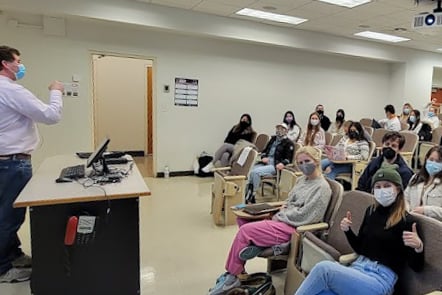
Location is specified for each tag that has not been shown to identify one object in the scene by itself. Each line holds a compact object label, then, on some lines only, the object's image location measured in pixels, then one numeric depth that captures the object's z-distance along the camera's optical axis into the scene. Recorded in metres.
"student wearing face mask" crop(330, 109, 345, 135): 7.12
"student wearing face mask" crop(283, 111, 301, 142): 5.50
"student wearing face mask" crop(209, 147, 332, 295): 2.21
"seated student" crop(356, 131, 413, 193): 2.93
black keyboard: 2.33
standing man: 2.29
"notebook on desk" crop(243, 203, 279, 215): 2.52
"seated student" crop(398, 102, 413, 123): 7.58
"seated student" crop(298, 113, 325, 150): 5.13
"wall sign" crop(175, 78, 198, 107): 6.14
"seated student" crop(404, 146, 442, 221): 2.29
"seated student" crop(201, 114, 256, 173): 5.42
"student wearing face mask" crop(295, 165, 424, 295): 1.60
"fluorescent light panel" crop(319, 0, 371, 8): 5.08
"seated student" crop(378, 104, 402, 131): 6.36
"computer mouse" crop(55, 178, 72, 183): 2.23
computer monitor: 2.34
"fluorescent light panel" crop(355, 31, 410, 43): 7.05
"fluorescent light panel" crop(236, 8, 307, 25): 5.71
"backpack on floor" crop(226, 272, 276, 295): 2.15
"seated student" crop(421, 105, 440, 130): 7.15
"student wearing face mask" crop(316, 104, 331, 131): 7.24
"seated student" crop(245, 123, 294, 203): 4.41
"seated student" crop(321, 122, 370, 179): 4.45
